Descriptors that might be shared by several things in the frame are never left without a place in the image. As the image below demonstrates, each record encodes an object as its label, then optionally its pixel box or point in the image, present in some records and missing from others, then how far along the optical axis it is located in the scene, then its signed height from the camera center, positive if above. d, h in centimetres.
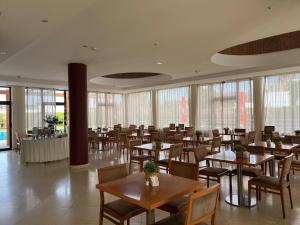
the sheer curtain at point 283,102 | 856 +40
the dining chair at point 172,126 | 1123 -61
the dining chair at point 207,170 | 405 -104
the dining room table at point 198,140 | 705 -82
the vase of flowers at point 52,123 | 802 -26
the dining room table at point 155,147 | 534 -79
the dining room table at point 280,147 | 484 -76
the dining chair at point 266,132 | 825 -72
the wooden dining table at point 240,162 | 363 -78
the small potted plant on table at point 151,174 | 258 -69
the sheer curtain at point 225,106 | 980 +34
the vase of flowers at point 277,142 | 502 -65
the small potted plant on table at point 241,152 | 387 -67
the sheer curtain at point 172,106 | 1202 +44
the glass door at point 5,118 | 1073 -10
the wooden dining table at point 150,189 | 219 -81
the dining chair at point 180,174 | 270 -83
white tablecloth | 721 -109
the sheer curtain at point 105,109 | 1327 +35
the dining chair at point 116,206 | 257 -108
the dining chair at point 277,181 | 342 -107
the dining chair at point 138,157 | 561 -105
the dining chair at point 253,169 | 405 -104
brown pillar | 690 +4
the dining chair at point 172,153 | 509 -90
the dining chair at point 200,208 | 200 -87
